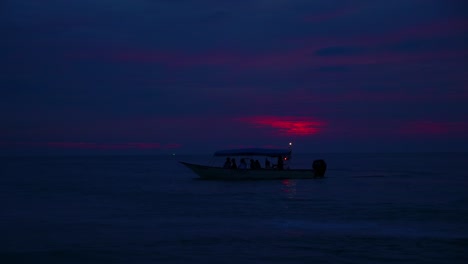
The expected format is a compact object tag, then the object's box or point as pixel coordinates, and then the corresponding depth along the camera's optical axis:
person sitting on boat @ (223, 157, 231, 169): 41.53
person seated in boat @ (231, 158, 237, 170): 41.08
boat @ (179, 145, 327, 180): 40.44
